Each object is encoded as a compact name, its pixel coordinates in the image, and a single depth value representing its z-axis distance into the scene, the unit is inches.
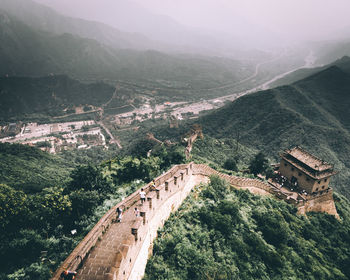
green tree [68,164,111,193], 1053.8
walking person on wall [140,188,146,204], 744.9
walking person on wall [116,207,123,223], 721.6
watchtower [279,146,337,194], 1400.1
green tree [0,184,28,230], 812.6
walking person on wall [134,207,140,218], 684.1
